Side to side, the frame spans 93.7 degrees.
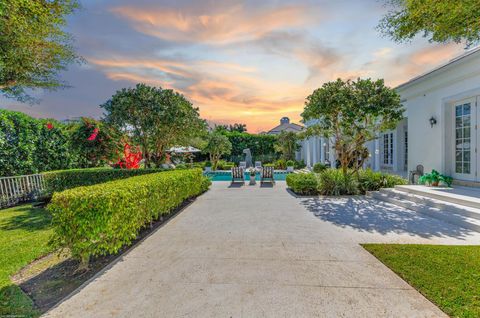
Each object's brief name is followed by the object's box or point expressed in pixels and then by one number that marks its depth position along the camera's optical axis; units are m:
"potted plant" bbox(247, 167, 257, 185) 14.02
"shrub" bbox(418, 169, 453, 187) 8.48
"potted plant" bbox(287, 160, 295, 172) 20.17
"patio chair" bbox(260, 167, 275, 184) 13.43
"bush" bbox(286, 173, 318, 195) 9.75
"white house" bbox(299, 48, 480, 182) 7.87
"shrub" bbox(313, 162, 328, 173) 16.38
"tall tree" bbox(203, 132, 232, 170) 20.22
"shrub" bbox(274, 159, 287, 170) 22.47
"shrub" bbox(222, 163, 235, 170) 22.72
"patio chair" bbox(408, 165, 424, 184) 9.91
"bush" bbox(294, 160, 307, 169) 21.96
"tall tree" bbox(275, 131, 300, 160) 22.90
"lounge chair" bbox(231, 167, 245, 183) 13.84
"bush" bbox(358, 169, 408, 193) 9.59
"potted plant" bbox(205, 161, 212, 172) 20.75
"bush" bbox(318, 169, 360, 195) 9.55
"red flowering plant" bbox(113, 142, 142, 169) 12.57
